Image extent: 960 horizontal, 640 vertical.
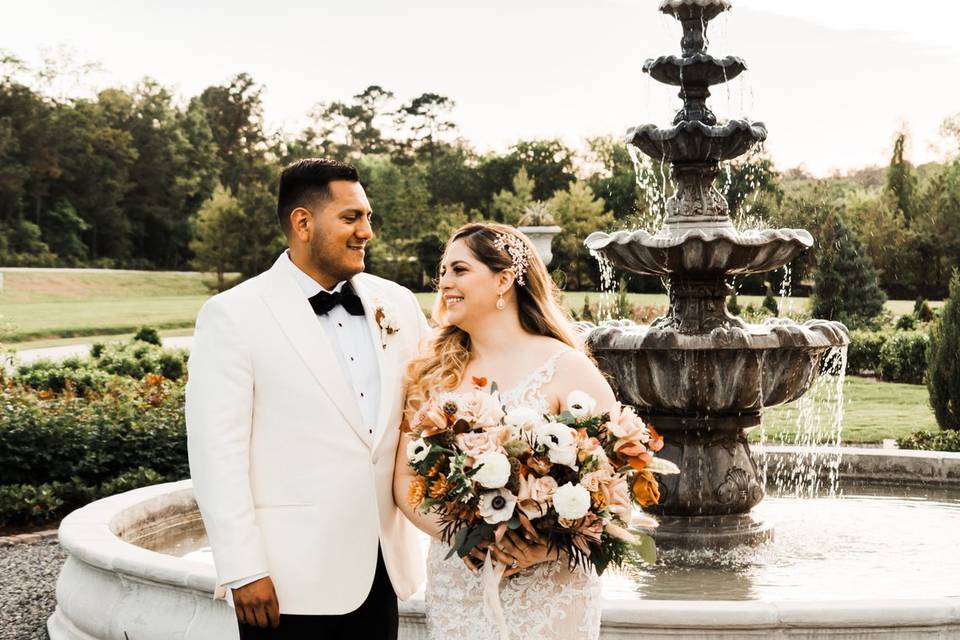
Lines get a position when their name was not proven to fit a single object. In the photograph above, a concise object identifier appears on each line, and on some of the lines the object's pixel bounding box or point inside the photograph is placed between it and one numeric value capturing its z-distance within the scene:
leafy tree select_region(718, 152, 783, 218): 43.72
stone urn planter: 22.46
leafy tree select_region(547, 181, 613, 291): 40.88
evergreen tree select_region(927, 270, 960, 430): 15.32
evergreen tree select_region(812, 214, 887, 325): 30.47
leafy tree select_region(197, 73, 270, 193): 61.72
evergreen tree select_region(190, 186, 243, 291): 43.44
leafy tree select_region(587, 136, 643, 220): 46.85
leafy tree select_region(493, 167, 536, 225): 45.25
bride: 3.62
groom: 3.48
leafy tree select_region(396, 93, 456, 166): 58.91
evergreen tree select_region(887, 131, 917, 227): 50.22
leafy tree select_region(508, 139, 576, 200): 50.94
